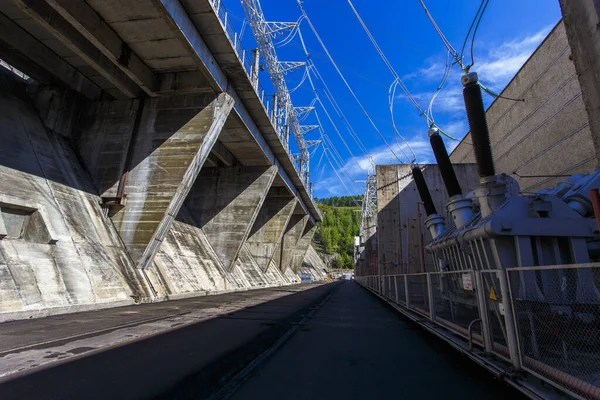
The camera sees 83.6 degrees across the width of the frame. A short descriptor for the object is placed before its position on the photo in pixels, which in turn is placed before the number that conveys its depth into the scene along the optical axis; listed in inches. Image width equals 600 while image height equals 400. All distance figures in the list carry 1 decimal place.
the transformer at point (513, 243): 148.3
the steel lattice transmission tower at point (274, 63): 831.0
